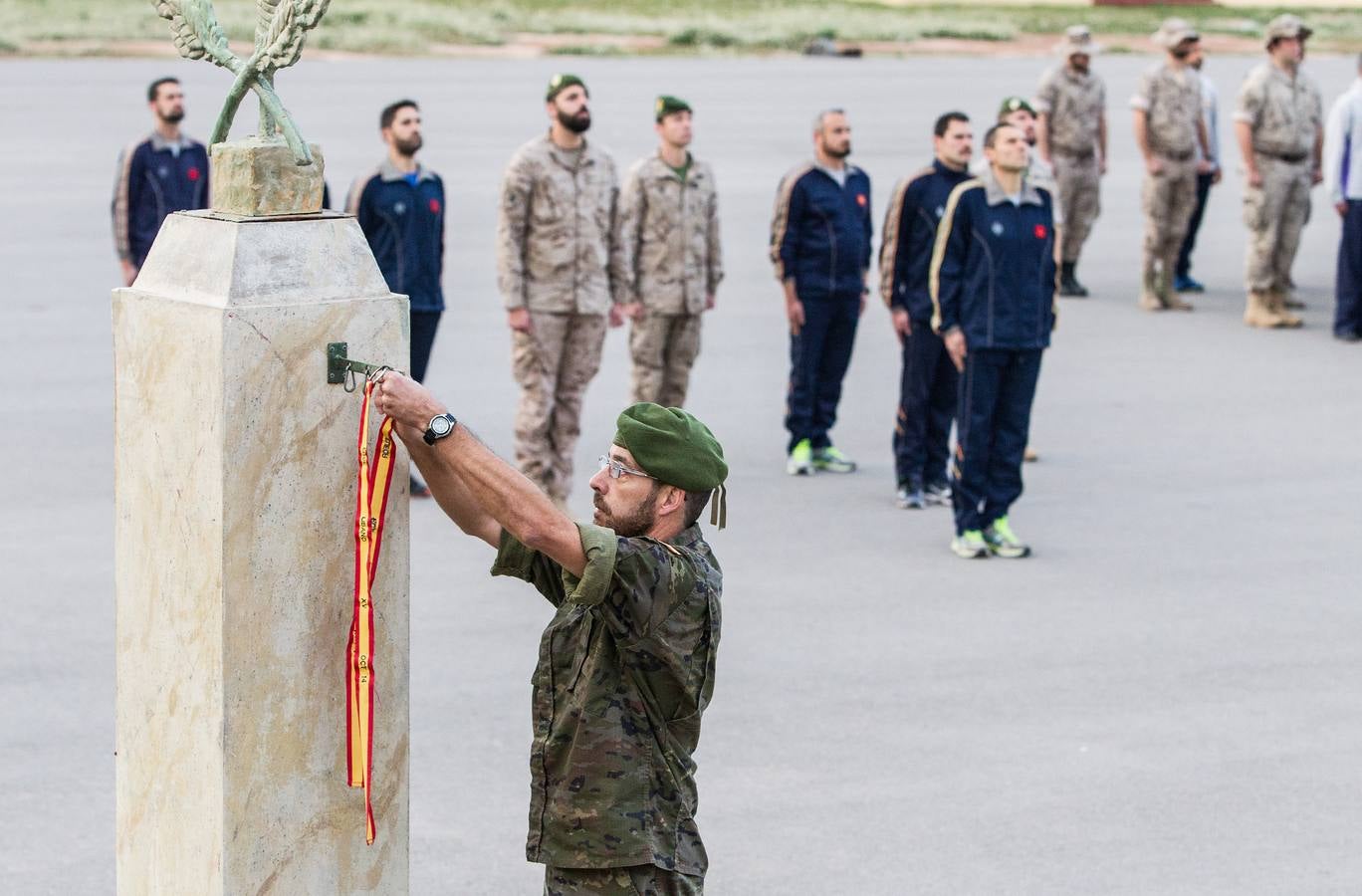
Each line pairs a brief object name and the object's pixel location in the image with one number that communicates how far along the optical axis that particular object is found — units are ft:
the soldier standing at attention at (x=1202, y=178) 60.64
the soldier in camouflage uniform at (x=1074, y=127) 60.34
